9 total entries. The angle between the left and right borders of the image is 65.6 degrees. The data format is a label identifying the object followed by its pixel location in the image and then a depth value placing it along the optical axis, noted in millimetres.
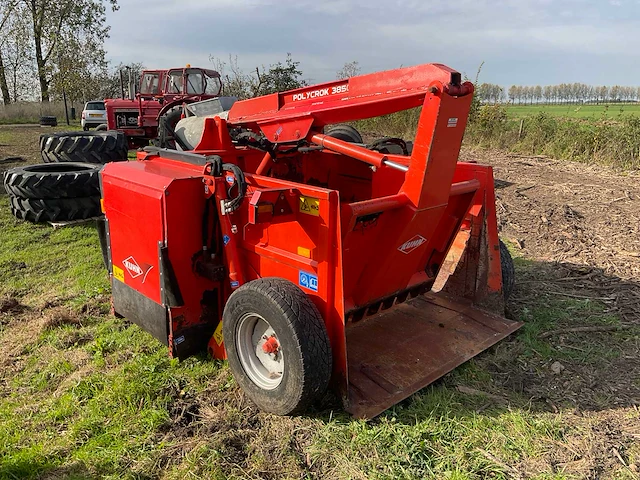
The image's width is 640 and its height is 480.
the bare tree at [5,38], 28484
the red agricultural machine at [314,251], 2732
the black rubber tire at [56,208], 6004
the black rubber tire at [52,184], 5891
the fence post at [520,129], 14453
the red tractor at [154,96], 12172
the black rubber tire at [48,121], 24016
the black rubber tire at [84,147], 7664
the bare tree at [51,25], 28922
